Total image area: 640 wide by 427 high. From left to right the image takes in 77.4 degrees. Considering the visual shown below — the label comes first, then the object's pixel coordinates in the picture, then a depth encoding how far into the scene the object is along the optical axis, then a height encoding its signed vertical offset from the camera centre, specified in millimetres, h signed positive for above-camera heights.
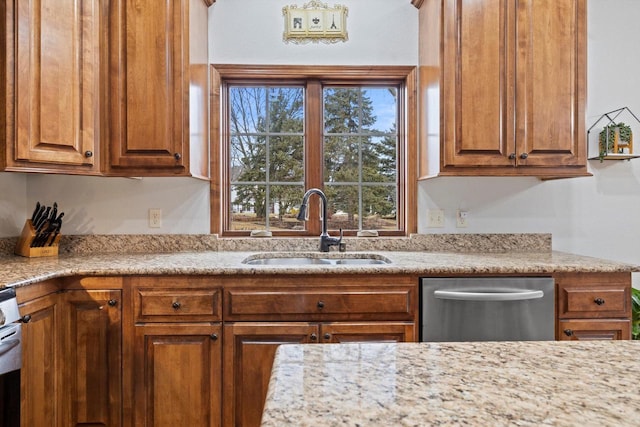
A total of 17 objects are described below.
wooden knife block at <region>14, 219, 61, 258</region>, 2172 -204
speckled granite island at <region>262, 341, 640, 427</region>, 533 -279
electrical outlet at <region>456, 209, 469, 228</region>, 2537 -77
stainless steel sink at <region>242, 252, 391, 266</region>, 2355 -299
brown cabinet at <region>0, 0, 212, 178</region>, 1907 +620
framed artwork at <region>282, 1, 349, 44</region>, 2508 +1171
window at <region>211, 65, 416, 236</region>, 2598 +369
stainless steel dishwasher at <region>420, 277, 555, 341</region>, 1863 -496
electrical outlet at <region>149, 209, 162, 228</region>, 2479 -50
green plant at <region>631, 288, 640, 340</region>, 2230 -616
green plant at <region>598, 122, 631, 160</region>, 2418 +448
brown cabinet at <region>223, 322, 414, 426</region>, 1831 -676
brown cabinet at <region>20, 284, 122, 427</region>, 1782 -671
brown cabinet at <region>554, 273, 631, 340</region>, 1885 -460
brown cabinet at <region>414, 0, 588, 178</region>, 2121 +671
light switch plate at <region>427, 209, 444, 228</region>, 2535 -64
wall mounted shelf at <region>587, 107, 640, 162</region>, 2426 +422
